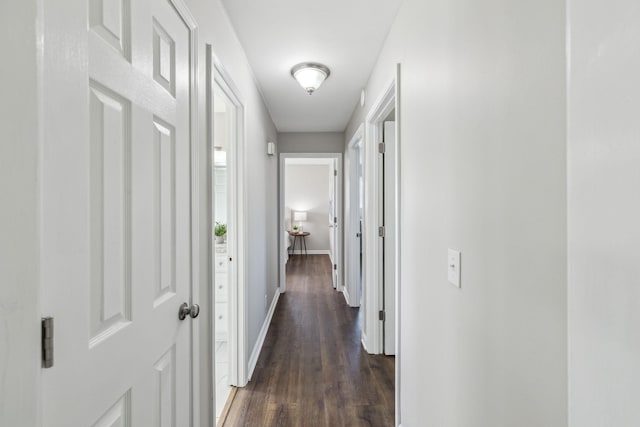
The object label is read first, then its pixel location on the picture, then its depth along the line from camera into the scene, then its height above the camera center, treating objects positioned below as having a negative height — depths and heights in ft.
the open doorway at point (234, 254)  7.18 -1.02
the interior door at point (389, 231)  8.86 -0.57
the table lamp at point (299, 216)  27.17 -0.40
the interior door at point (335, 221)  15.57 -0.51
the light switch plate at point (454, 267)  3.45 -0.66
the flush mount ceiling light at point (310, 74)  8.14 +3.78
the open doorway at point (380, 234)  8.80 -0.66
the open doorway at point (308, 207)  27.44 +0.41
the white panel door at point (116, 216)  1.98 -0.03
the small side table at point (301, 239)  26.87 -2.50
